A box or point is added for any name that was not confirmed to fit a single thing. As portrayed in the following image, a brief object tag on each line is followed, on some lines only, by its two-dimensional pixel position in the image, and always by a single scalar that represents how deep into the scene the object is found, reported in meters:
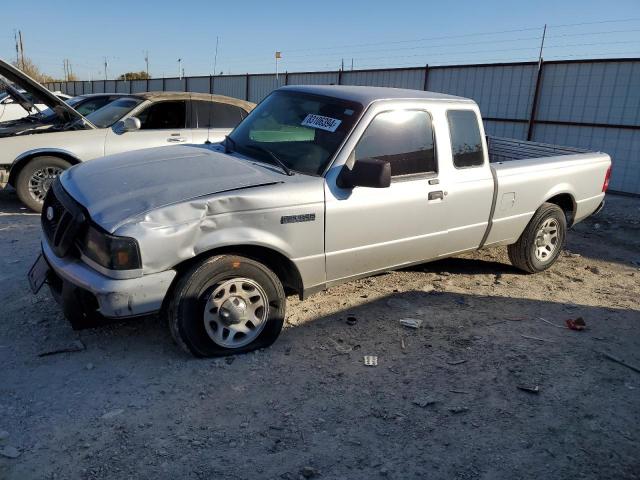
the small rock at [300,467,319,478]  2.66
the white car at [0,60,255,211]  6.88
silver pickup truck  3.25
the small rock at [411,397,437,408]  3.33
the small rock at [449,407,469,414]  3.28
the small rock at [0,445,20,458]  2.66
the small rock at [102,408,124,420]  3.02
